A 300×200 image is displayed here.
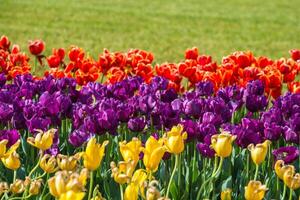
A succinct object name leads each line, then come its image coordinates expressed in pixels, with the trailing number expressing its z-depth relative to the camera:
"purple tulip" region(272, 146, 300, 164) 5.44
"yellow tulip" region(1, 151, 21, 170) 4.68
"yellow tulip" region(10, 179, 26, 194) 4.52
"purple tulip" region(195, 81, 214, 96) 7.59
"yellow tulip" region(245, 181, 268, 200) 4.31
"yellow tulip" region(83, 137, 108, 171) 4.51
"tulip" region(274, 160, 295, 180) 4.54
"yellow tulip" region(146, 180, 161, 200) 3.92
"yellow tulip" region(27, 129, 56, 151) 4.80
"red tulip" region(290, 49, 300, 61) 10.07
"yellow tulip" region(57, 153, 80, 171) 4.46
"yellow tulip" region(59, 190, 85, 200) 3.51
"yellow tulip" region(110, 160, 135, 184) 4.30
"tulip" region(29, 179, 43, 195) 4.47
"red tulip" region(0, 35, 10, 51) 10.33
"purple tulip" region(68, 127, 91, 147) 5.77
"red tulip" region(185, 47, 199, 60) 9.81
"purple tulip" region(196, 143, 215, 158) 5.55
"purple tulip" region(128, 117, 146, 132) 6.06
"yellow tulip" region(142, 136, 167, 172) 4.60
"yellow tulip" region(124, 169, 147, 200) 4.13
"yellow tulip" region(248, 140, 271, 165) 4.78
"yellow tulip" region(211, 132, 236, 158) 4.64
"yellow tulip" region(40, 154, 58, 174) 4.68
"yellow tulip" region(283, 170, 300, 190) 4.51
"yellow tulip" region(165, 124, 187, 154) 4.74
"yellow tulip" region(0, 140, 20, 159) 4.71
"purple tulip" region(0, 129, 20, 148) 5.52
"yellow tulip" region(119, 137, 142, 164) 4.75
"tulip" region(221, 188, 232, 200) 4.48
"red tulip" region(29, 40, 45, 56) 9.62
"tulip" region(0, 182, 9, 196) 4.29
